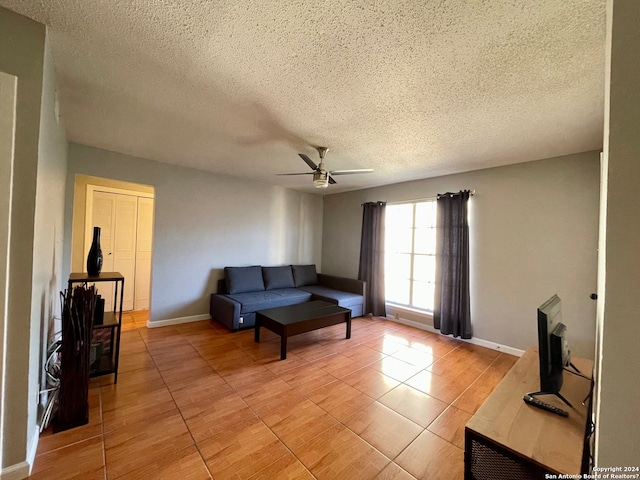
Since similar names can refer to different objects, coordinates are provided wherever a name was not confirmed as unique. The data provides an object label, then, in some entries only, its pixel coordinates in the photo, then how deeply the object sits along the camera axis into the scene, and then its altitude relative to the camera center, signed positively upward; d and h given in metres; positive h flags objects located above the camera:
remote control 1.25 -0.80
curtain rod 3.86 +0.76
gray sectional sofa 3.66 -0.90
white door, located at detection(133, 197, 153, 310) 4.50 -0.34
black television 1.33 -0.55
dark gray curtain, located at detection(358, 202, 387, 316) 4.54 -0.23
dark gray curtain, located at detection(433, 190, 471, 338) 3.47 -0.28
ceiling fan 2.73 +0.76
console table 2.20 -0.94
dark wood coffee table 2.85 -0.94
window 4.05 -0.15
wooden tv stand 1.00 -0.82
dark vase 2.42 -0.25
